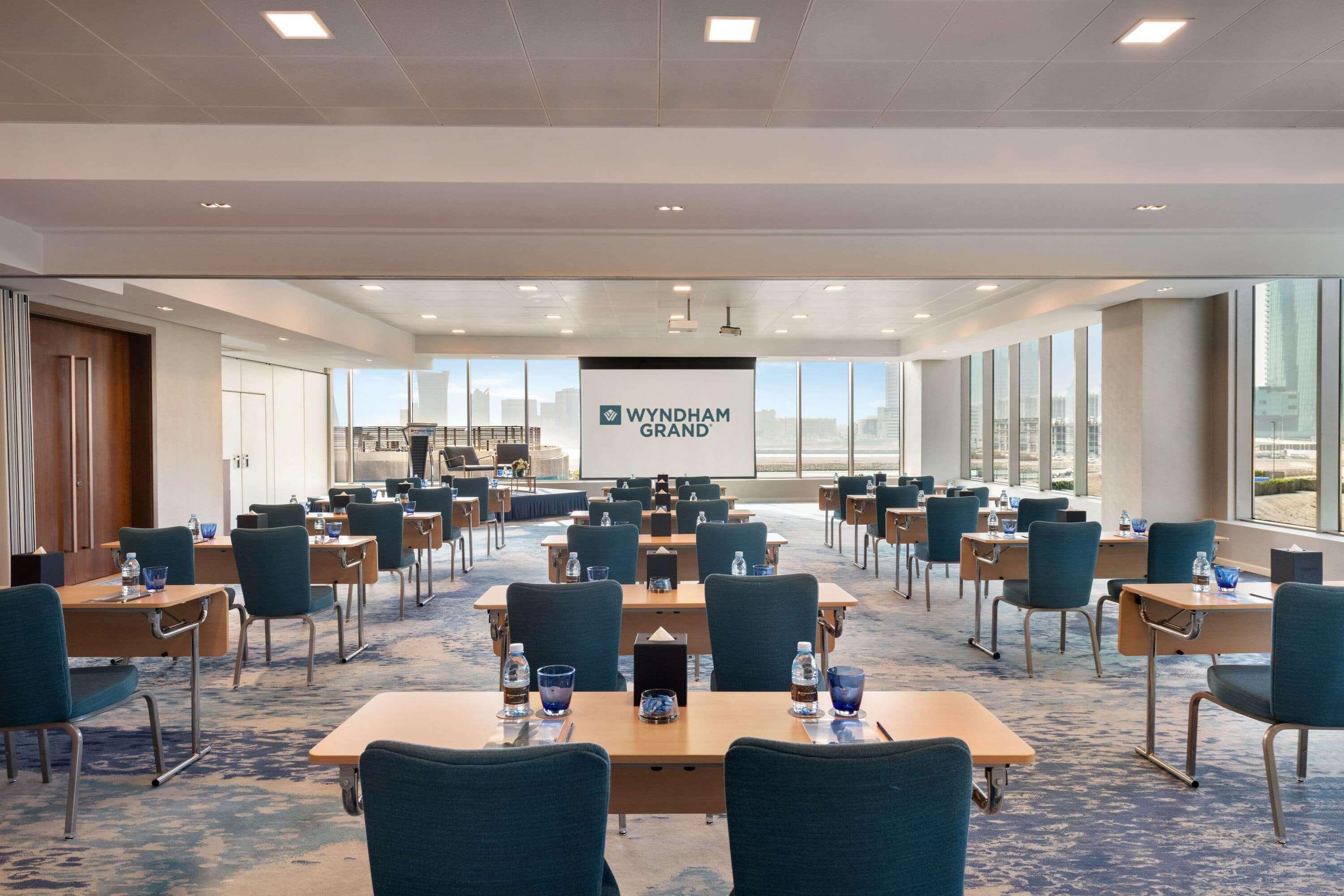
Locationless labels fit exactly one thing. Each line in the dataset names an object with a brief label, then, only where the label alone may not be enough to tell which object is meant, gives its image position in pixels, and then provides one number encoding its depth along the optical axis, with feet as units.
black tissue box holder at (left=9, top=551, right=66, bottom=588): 12.69
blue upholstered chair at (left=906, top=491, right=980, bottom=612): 22.54
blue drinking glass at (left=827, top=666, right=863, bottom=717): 7.39
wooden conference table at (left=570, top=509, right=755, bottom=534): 25.30
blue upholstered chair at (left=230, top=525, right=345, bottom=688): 16.19
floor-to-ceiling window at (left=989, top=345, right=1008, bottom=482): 46.96
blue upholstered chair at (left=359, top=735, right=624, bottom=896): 4.87
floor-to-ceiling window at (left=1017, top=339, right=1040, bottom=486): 43.29
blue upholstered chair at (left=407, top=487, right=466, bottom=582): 27.45
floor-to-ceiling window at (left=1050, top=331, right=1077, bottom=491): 39.99
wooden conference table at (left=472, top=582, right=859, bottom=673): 12.49
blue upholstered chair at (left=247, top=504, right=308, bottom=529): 21.43
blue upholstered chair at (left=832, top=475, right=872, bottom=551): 32.86
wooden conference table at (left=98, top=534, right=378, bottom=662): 19.11
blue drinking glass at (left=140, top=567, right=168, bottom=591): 13.25
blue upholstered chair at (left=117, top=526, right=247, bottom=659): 16.67
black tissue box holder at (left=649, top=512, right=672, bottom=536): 20.16
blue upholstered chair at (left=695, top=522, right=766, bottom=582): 16.51
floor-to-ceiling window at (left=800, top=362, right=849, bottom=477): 57.52
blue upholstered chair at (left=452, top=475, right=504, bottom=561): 33.88
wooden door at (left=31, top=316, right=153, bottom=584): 26.18
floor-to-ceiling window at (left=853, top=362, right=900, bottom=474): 56.54
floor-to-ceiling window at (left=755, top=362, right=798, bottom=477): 57.21
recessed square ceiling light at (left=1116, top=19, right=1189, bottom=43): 11.92
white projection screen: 48.24
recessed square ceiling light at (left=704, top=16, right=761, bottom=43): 11.85
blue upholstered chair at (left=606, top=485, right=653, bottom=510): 29.58
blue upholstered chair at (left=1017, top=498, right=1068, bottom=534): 22.95
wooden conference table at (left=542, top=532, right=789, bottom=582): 17.97
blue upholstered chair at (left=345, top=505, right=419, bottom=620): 21.70
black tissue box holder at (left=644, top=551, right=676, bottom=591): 13.64
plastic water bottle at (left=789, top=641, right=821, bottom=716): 7.62
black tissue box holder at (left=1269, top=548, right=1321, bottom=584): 12.51
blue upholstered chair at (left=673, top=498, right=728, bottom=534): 23.62
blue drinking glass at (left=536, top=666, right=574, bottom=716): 7.48
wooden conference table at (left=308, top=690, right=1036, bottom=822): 6.63
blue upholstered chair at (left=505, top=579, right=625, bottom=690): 10.48
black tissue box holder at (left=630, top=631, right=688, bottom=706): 7.76
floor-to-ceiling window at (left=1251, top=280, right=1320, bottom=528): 25.67
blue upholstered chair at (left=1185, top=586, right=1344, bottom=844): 9.55
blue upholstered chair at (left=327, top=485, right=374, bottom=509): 27.91
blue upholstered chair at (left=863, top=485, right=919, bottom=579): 27.91
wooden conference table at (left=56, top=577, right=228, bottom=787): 12.96
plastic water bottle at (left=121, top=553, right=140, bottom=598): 13.12
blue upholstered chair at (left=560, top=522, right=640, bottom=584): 16.74
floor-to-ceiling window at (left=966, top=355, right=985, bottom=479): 50.29
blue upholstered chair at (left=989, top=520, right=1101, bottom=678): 16.66
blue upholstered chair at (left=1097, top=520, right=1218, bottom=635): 17.44
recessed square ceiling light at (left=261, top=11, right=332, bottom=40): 11.66
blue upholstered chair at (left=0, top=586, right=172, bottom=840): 9.60
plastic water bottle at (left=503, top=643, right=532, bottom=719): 7.54
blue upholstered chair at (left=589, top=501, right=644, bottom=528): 23.09
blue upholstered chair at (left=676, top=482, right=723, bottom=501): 30.42
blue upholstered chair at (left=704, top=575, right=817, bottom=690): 10.56
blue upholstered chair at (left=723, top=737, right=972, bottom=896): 4.88
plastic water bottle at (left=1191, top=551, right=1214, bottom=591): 13.93
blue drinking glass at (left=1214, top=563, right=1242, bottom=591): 12.76
